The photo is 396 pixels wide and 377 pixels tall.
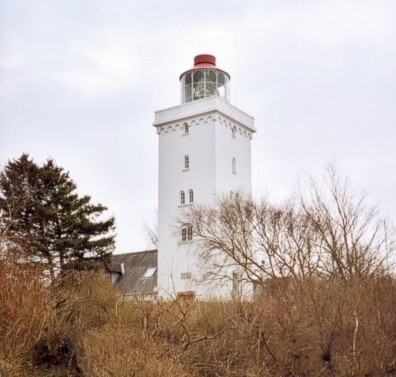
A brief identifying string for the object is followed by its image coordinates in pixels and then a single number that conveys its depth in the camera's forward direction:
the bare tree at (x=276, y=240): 21.44
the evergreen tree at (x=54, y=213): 25.72
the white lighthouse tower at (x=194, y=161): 30.78
